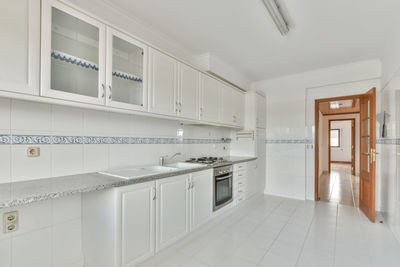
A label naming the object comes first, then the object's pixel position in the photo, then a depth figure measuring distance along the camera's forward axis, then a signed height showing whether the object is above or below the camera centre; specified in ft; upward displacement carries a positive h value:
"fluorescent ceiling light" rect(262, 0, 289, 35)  6.22 +4.21
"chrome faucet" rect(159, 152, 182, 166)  8.39 -1.05
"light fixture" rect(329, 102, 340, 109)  19.86 +3.28
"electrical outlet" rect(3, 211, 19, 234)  4.70 -2.11
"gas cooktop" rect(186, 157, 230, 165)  9.46 -1.26
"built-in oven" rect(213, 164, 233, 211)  9.12 -2.47
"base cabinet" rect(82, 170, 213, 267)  5.18 -2.54
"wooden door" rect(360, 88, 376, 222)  9.53 -0.85
